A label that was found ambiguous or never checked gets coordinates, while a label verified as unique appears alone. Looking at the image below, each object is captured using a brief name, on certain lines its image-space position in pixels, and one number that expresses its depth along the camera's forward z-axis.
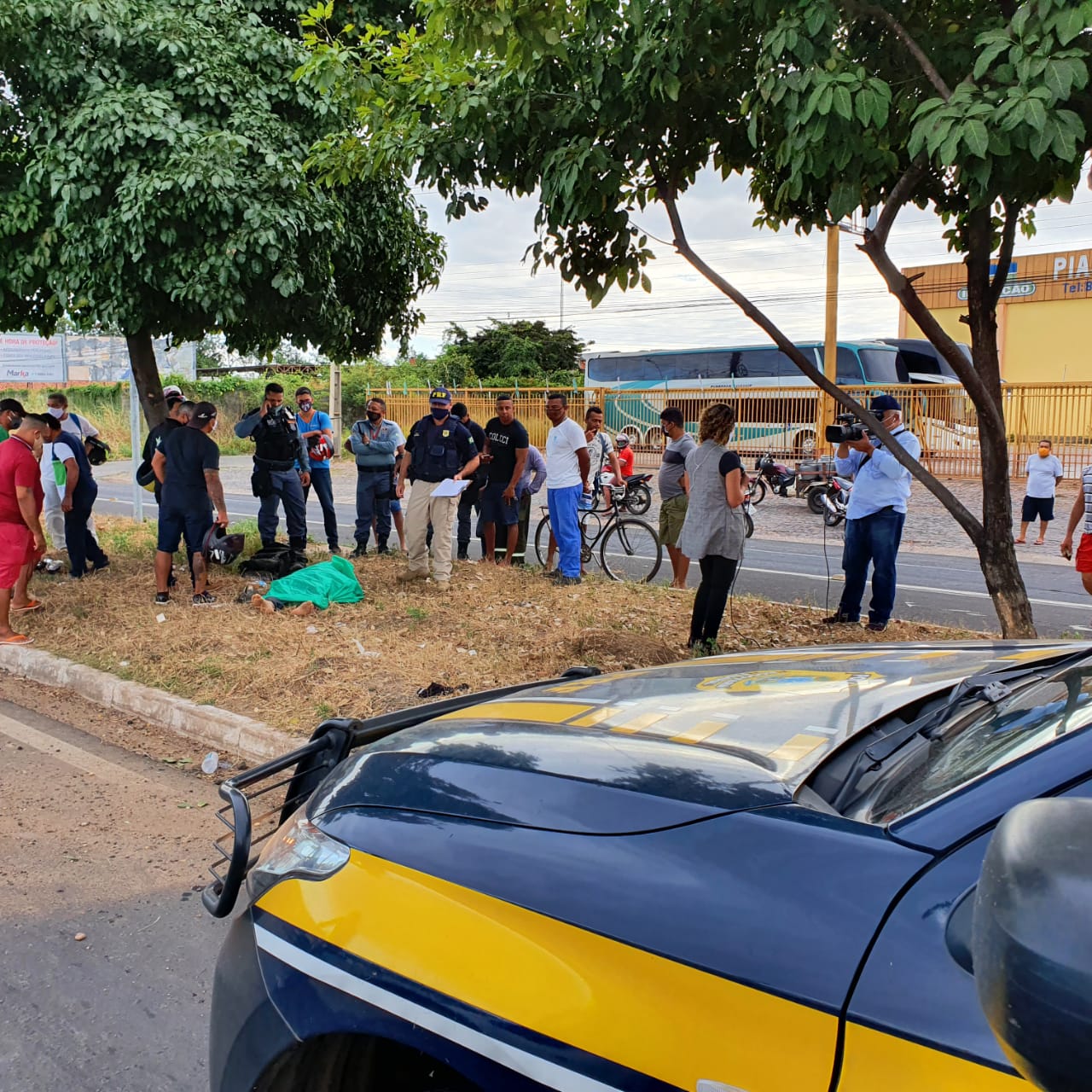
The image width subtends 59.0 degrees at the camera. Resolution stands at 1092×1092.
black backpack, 9.12
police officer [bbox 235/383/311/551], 9.66
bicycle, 10.21
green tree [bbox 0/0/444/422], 7.37
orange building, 37.62
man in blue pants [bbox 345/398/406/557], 10.75
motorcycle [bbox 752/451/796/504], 18.44
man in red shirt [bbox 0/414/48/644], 6.83
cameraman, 7.39
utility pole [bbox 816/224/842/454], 20.03
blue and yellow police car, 1.14
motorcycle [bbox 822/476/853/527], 14.59
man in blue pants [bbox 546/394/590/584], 9.23
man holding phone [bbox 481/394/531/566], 9.91
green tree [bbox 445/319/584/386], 44.41
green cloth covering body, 7.94
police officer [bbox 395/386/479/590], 8.78
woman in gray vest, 6.43
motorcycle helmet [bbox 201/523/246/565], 8.05
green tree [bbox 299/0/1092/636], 3.83
